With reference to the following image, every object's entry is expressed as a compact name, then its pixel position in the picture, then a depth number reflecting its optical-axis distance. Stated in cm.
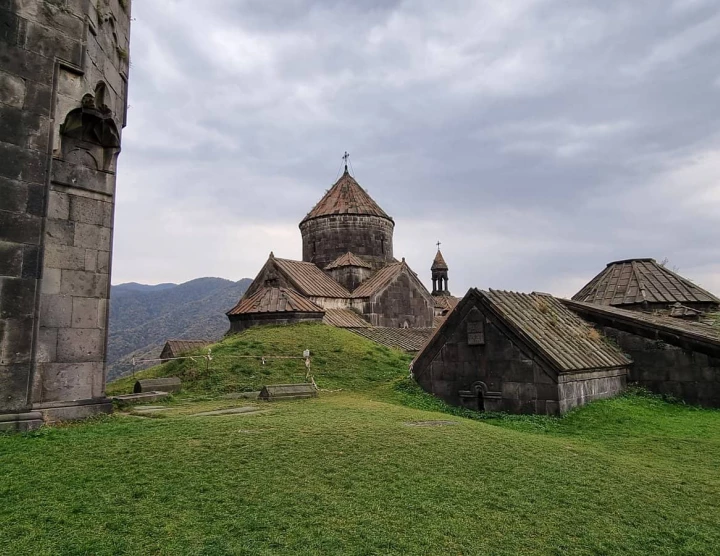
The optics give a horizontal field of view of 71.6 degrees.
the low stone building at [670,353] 1030
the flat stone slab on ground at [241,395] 1110
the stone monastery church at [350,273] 2180
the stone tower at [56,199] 708
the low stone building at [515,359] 952
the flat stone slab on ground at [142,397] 1009
